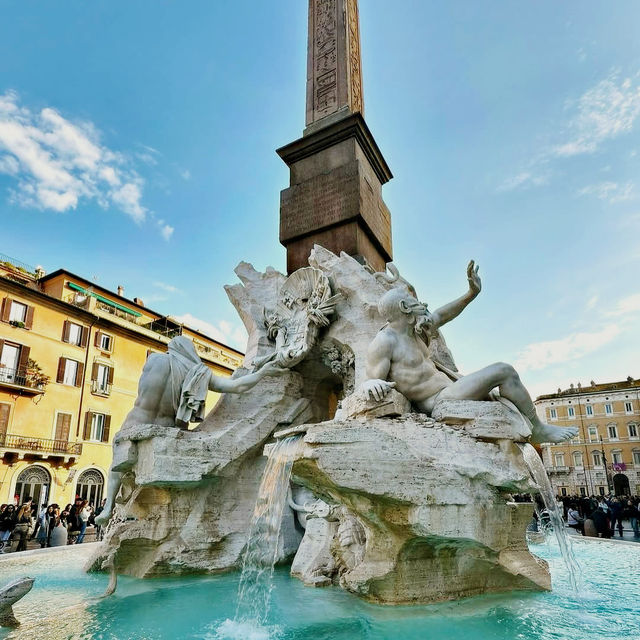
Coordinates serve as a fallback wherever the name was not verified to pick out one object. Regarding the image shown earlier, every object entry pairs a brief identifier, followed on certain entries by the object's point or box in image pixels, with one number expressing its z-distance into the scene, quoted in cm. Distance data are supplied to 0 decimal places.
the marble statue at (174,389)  574
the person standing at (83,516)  1015
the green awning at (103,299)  2242
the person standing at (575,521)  1278
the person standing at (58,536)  886
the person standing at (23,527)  859
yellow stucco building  1789
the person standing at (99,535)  1004
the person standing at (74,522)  1068
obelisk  749
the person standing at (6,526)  862
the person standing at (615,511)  1220
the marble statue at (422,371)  428
